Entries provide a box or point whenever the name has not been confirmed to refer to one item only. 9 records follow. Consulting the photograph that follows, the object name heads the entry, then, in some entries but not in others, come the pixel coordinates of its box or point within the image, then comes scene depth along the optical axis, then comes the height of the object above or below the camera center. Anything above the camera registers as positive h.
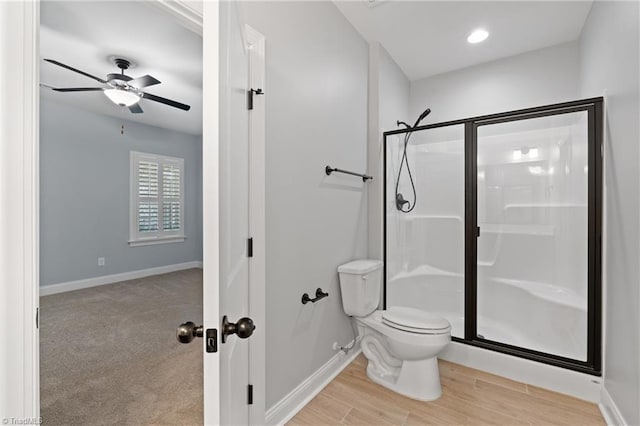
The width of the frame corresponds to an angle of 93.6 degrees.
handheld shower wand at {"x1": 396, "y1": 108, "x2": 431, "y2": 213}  2.79 +0.18
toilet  1.85 -0.80
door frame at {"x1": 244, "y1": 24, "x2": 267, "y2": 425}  1.45 -0.01
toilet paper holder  1.80 -0.53
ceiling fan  2.74 +1.18
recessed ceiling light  2.49 +1.49
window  4.90 +0.21
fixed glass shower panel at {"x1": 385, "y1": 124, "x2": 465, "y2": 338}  2.56 -0.11
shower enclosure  1.95 -0.14
